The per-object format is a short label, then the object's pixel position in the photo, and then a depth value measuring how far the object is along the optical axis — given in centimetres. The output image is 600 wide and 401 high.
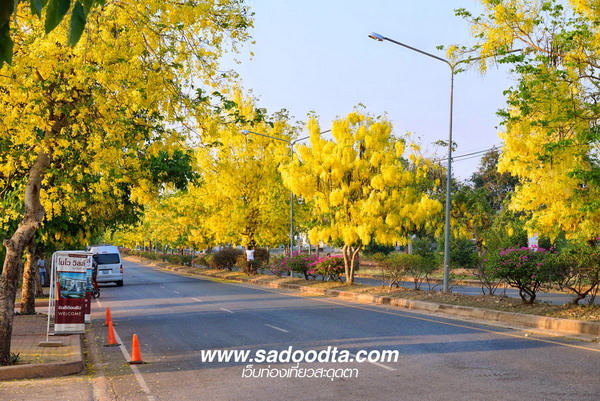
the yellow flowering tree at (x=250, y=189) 4362
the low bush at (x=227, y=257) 5128
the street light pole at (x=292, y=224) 3710
